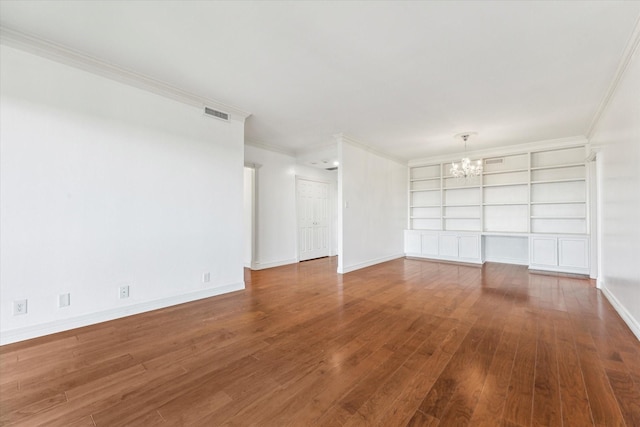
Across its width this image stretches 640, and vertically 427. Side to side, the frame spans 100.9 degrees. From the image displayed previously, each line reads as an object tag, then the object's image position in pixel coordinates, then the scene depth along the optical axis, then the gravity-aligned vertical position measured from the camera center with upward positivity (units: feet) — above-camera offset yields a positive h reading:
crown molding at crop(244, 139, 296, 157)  18.37 +4.94
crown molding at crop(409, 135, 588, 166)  17.56 +4.99
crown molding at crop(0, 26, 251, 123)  7.83 +5.10
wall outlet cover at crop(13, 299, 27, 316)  7.86 -2.82
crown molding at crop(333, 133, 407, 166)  17.09 +4.98
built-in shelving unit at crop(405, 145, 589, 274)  17.65 +0.36
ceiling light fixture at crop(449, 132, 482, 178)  17.10 +3.19
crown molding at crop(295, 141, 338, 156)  18.52 +4.97
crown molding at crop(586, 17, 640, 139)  7.59 +5.06
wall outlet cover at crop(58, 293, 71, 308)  8.55 -2.84
